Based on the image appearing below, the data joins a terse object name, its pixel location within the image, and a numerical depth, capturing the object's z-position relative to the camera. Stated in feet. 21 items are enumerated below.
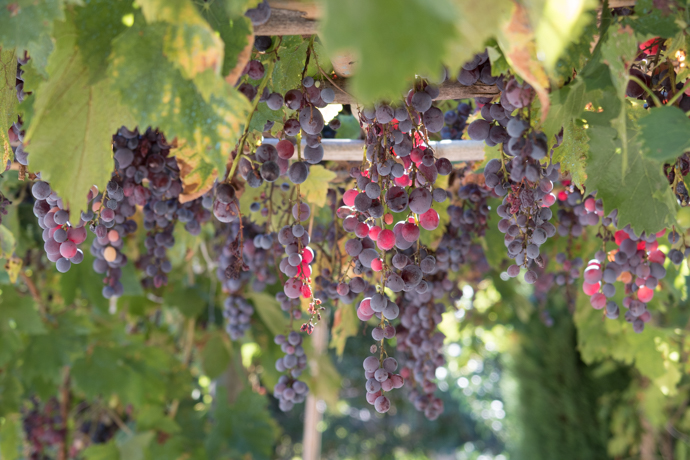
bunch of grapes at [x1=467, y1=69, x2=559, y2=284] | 1.98
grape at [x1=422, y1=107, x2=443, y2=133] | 2.43
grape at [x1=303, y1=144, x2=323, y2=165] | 2.55
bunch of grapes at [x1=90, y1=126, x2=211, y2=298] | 2.80
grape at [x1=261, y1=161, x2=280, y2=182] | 2.41
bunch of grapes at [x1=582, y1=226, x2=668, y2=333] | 3.18
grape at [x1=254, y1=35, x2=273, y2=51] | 2.30
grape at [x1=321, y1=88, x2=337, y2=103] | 2.43
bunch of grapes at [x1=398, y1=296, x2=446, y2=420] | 4.13
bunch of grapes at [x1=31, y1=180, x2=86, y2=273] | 2.59
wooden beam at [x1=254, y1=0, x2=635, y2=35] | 1.99
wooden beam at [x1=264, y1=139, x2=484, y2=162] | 3.35
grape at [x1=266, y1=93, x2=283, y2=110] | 2.35
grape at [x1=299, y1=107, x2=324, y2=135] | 2.32
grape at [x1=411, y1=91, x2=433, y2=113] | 2.31
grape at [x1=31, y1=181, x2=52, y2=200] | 2.64
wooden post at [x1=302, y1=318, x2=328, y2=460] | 8.45
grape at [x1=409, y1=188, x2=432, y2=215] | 2.29
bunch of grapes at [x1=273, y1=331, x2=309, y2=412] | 3.63
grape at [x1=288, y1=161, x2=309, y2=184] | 2.47
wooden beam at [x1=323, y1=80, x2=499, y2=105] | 2.44
